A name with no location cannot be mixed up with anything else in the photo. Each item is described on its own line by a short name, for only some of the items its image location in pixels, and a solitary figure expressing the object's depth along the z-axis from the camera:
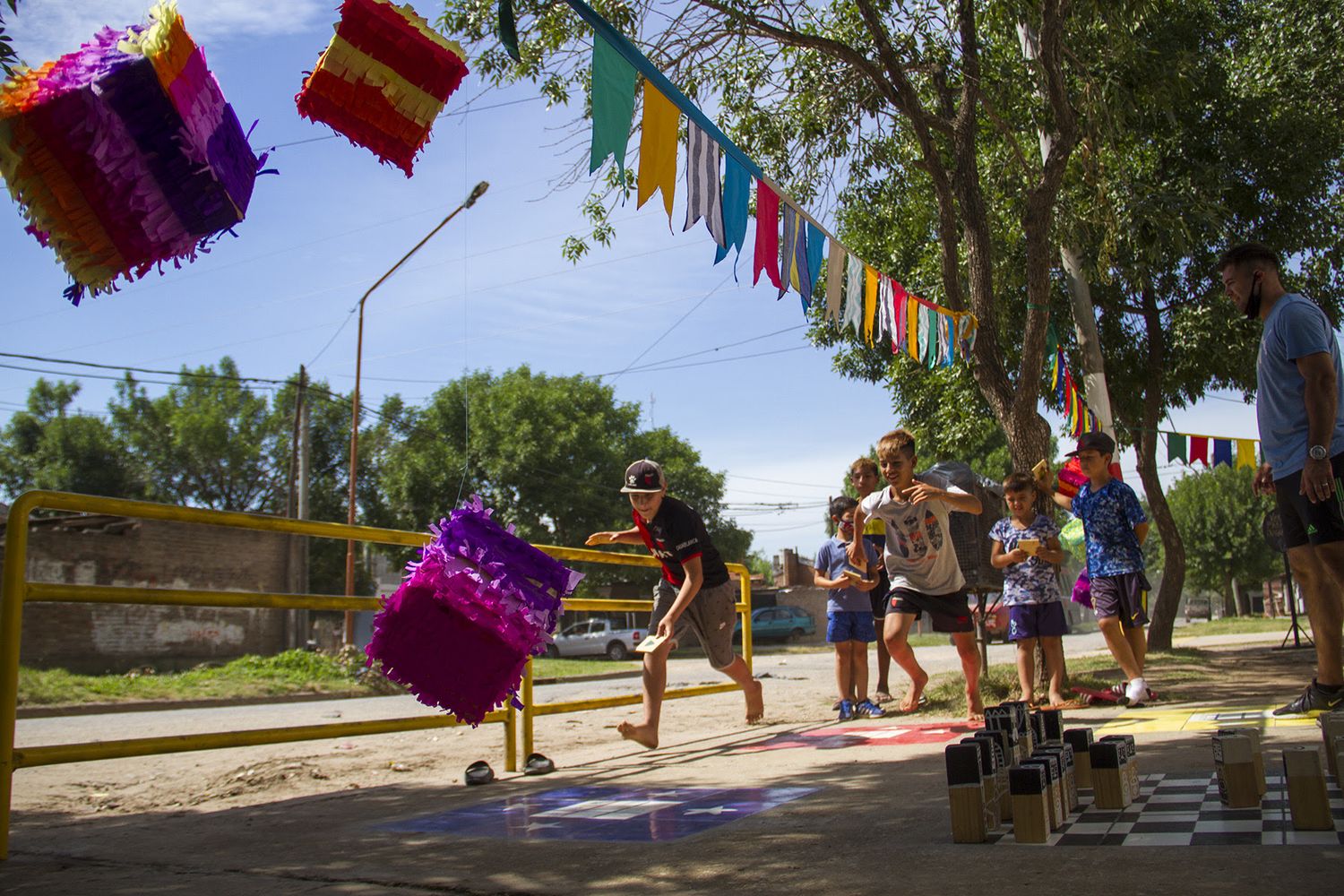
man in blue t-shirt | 3.67
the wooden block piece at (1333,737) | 2.65
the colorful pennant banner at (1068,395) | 11.65
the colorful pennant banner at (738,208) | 4.30
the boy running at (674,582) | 5.14
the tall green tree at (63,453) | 43.03
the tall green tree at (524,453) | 34.44
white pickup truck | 31.55
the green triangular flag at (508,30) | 3.68
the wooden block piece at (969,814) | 2.57
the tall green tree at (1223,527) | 46.72
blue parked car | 35.94
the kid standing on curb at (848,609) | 6.93
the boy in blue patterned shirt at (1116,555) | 5.92
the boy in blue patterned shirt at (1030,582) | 6.17
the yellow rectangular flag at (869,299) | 7.96
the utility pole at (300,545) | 23.39
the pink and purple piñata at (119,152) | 2.73
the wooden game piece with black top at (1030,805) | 2.51
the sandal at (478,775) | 4.53
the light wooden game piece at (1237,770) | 2.66
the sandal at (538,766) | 4.79
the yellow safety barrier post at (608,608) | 5.08
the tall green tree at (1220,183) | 12.06
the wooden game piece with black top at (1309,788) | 2.39
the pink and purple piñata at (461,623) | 3.49
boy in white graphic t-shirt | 5.64
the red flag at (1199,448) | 15.02
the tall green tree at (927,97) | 7.77
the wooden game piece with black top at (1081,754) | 2.99
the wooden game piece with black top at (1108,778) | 2.82
